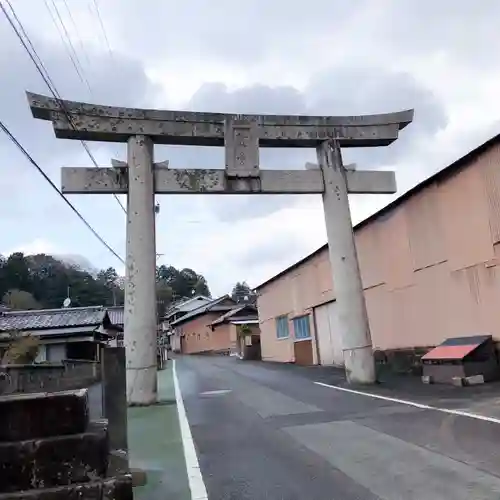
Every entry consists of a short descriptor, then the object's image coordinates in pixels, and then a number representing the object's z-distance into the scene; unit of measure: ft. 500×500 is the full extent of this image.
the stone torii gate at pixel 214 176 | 40.70
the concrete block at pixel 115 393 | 16.78
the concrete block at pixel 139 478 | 17.29
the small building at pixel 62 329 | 77.66
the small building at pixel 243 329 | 122.68
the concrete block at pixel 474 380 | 35.70
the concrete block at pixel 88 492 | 9.71
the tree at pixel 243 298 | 223.28
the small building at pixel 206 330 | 183.73
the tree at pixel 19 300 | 144.15
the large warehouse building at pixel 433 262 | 38.32
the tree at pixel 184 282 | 338.79
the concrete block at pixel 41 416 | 10.12
